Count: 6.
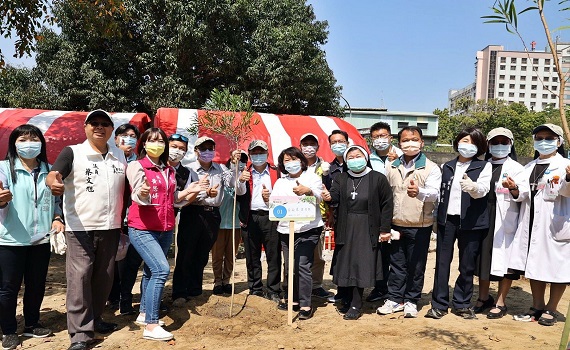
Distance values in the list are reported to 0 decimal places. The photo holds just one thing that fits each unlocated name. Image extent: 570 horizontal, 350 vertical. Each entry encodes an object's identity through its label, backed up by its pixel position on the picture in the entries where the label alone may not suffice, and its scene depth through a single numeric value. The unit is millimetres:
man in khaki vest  4574
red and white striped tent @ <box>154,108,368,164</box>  8094
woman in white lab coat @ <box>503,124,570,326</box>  4258
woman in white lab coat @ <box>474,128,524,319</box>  4484
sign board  4273
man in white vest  3629
